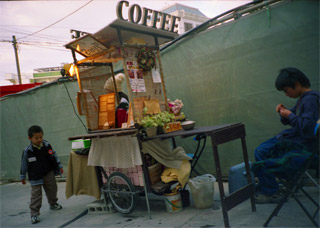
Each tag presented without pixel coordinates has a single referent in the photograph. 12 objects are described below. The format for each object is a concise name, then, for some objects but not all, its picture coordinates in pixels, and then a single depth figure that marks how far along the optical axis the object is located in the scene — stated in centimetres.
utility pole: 2025
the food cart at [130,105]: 365
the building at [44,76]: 4020
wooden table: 296
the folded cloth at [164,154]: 379
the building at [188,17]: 3194
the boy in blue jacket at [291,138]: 267
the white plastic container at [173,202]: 374
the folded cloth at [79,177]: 438
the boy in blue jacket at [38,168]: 444
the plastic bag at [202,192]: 371
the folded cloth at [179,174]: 371
